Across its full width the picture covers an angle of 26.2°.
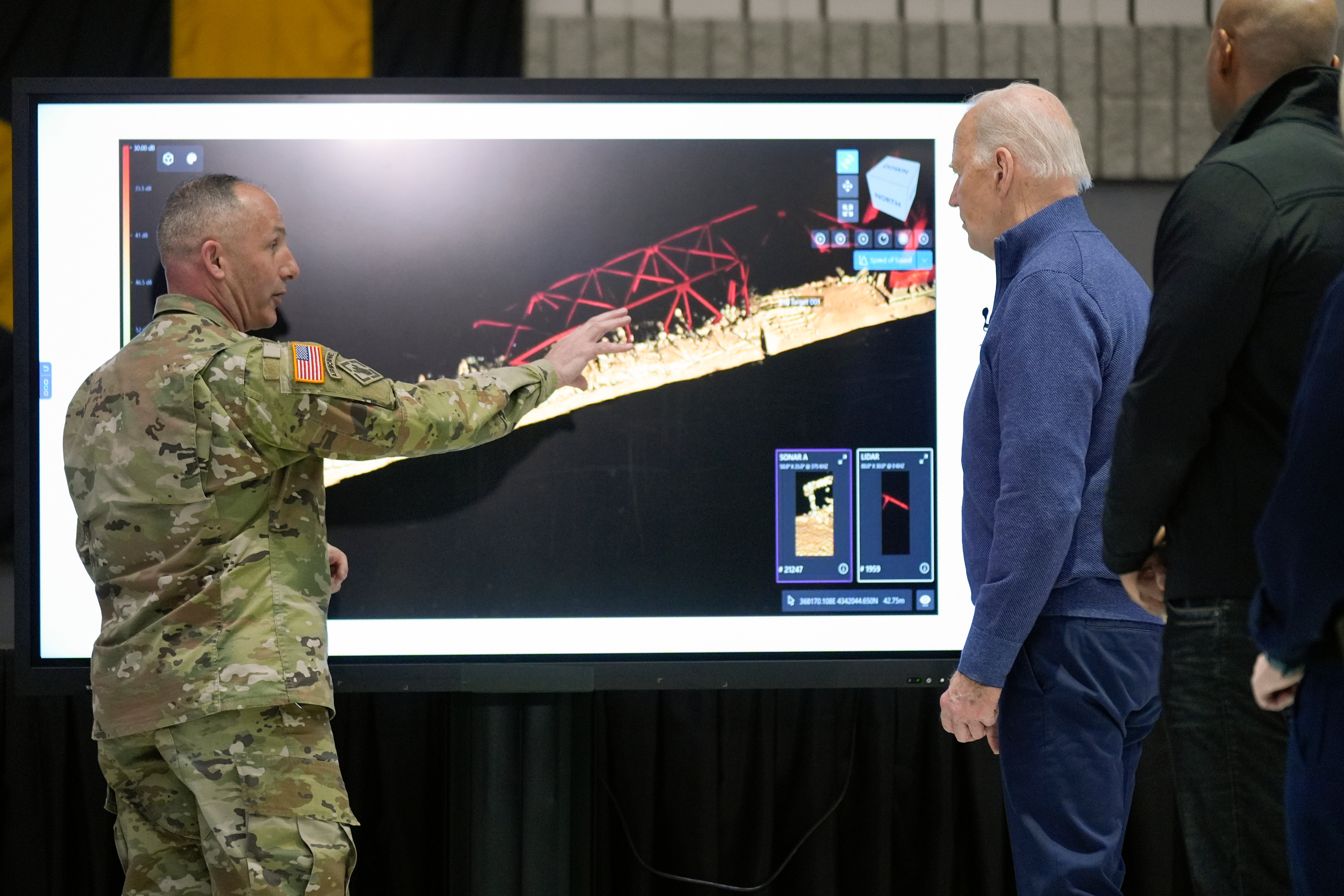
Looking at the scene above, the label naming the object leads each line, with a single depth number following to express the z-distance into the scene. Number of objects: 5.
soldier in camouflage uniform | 4.85
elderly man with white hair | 4.70
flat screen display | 5.35
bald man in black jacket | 4.35
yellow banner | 6.14
